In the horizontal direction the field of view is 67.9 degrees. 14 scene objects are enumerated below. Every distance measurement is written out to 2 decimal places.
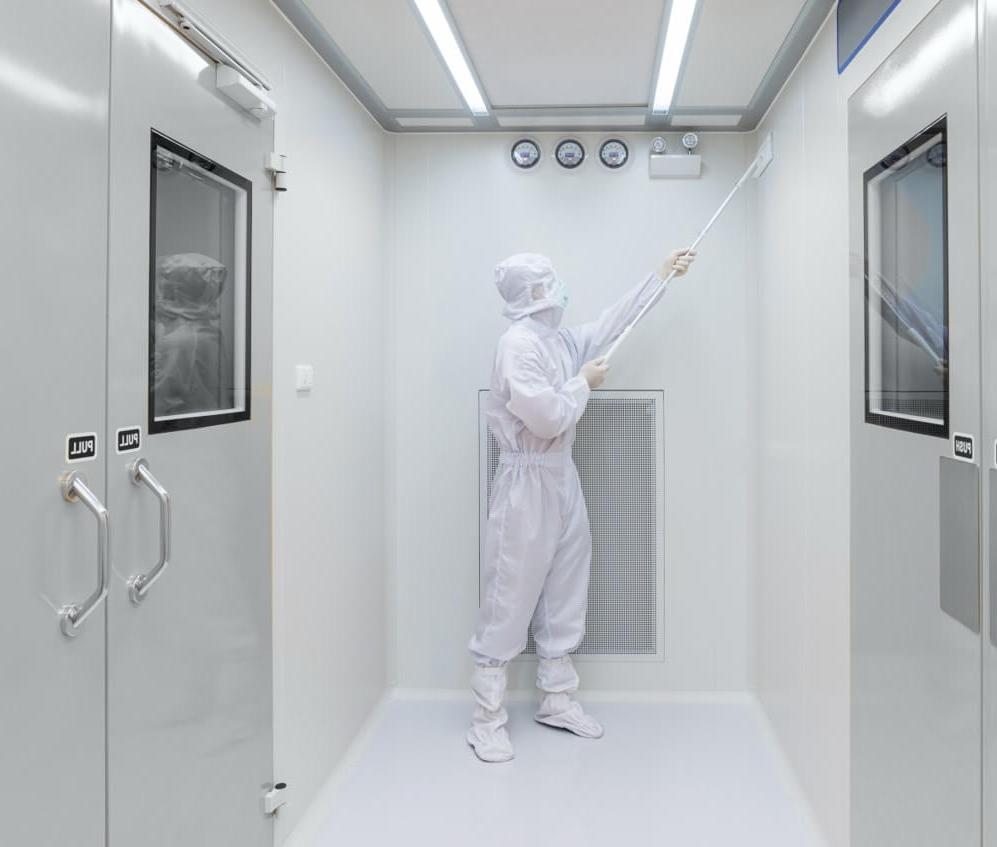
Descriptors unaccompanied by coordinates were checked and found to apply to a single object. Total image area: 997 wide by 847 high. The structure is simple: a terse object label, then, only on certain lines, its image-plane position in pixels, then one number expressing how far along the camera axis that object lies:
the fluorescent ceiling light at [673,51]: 2.10
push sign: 1.32
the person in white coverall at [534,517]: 2.68
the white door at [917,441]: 1.33
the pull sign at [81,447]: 1.22
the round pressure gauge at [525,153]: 3.10
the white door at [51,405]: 1.09
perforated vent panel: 3.12
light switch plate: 2.16
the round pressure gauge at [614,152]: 3.09
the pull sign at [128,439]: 1.35
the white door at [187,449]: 1.36
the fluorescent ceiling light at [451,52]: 2.11
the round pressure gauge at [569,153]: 3.10
